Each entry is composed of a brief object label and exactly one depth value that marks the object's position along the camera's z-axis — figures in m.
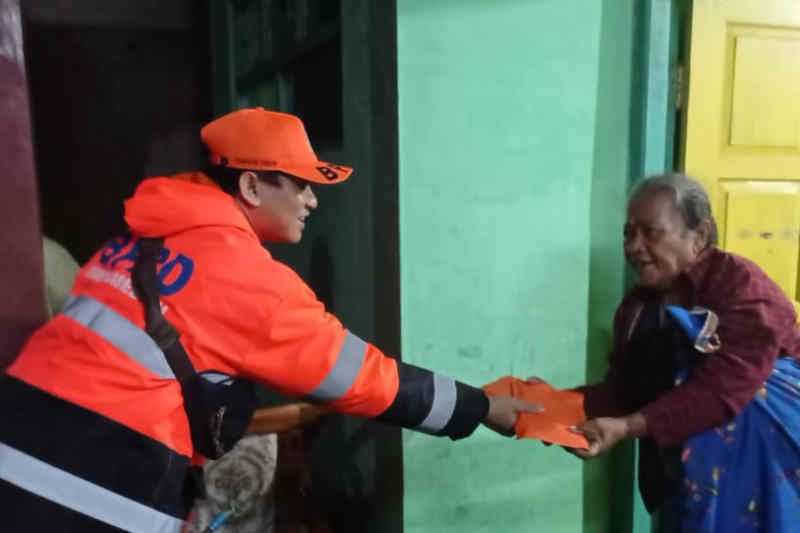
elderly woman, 1.41
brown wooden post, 1.35
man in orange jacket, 1.16
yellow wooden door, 1.92
